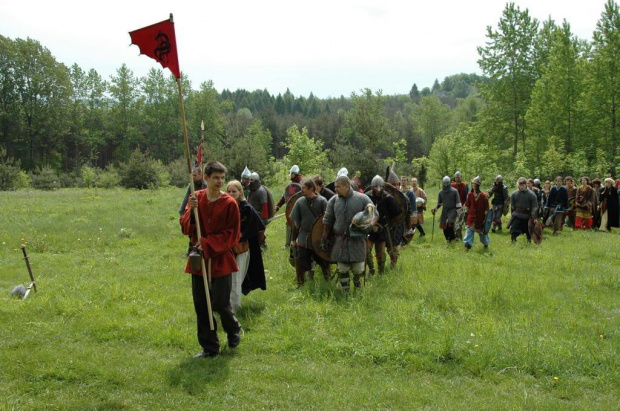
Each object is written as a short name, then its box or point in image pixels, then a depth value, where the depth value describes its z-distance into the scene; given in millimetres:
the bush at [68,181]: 50994
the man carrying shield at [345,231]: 7801
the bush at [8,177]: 40241
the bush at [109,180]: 39656
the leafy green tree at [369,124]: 35312
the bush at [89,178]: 43800
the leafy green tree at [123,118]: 76938
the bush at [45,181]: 42562
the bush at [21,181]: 41344
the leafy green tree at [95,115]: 71375
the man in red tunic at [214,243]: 5484
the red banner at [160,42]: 5469
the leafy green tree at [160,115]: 79375
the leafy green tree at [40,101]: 58750
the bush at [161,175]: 39656
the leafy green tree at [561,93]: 36094
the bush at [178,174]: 45375
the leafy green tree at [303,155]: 42938
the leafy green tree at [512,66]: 42406
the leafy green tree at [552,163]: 32906
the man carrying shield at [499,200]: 15648
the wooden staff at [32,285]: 8070
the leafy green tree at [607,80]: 32966
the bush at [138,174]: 38406
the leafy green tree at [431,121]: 94625
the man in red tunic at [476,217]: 12602
